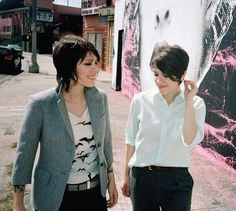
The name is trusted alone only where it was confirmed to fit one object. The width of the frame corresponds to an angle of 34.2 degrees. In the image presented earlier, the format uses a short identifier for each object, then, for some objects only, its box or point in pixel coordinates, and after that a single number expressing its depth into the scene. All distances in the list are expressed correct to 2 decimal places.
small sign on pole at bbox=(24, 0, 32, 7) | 21.58
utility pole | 21.00
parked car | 20.36
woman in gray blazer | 2.16
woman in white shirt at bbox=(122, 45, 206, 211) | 2.24
